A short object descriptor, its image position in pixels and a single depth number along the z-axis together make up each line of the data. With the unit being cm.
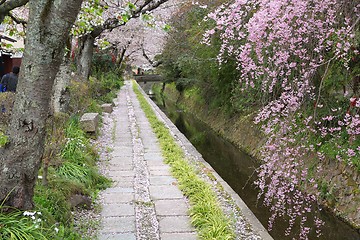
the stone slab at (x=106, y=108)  1308
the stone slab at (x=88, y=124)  830
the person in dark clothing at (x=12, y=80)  883
